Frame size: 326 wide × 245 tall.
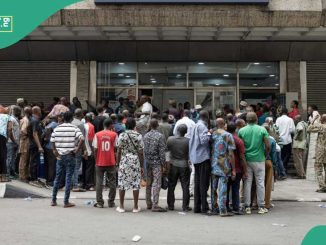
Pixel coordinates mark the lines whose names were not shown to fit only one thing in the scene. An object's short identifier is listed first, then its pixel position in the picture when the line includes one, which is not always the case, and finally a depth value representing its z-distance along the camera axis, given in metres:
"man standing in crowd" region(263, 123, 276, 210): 10.45
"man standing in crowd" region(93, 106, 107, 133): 13.03
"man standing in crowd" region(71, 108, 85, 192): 12.25
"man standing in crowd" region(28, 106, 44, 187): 12.27
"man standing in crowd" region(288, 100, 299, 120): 16.52
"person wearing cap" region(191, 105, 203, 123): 14.70
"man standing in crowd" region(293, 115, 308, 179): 14.84
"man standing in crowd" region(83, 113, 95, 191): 12.46
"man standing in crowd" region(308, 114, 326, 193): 12.26
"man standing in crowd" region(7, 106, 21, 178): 12.30
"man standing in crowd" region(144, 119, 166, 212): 9.98
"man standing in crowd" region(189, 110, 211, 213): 9.90
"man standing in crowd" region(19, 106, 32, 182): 12.44
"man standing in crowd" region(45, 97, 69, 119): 12.97
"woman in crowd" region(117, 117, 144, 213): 9.85
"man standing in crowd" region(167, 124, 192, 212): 10.09
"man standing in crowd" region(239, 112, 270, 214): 10.09
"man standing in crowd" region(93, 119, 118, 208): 10.29
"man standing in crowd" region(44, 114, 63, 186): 12.34
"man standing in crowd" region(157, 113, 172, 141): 12.75
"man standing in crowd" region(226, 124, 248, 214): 9.90
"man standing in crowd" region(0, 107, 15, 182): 11.70
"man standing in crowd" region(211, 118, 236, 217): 9.60
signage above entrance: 15.06
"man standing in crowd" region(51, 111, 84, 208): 10.25
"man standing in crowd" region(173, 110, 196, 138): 11.75
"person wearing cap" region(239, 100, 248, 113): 15.02
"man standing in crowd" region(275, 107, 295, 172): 14.96
